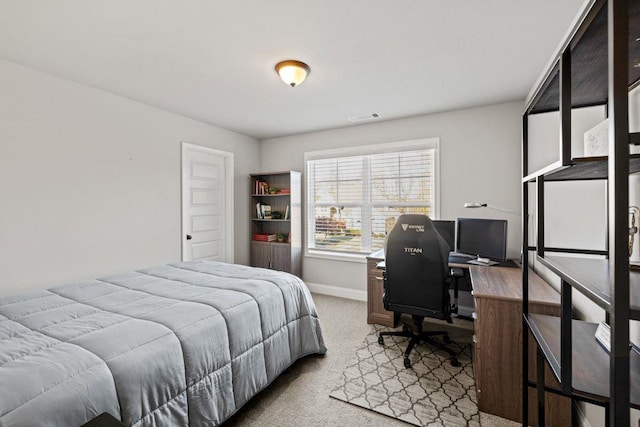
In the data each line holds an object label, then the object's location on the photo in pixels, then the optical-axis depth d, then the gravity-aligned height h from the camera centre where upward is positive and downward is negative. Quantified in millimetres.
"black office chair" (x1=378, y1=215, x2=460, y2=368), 2383 -474
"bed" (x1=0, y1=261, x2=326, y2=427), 1150 -653
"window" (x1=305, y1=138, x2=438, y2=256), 3885 +322
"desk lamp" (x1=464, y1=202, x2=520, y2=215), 2871 +60
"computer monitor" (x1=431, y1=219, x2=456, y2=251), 3406 -177
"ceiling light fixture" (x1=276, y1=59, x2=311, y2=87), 2398 +1175
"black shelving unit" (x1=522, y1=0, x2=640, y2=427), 678 -16
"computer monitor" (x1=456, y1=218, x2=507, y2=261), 2975 -240
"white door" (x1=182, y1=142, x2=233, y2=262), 3924 +148
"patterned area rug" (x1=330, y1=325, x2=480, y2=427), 1925 -1276
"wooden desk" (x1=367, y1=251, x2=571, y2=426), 1792 -895
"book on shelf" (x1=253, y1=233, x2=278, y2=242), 4757 -372
